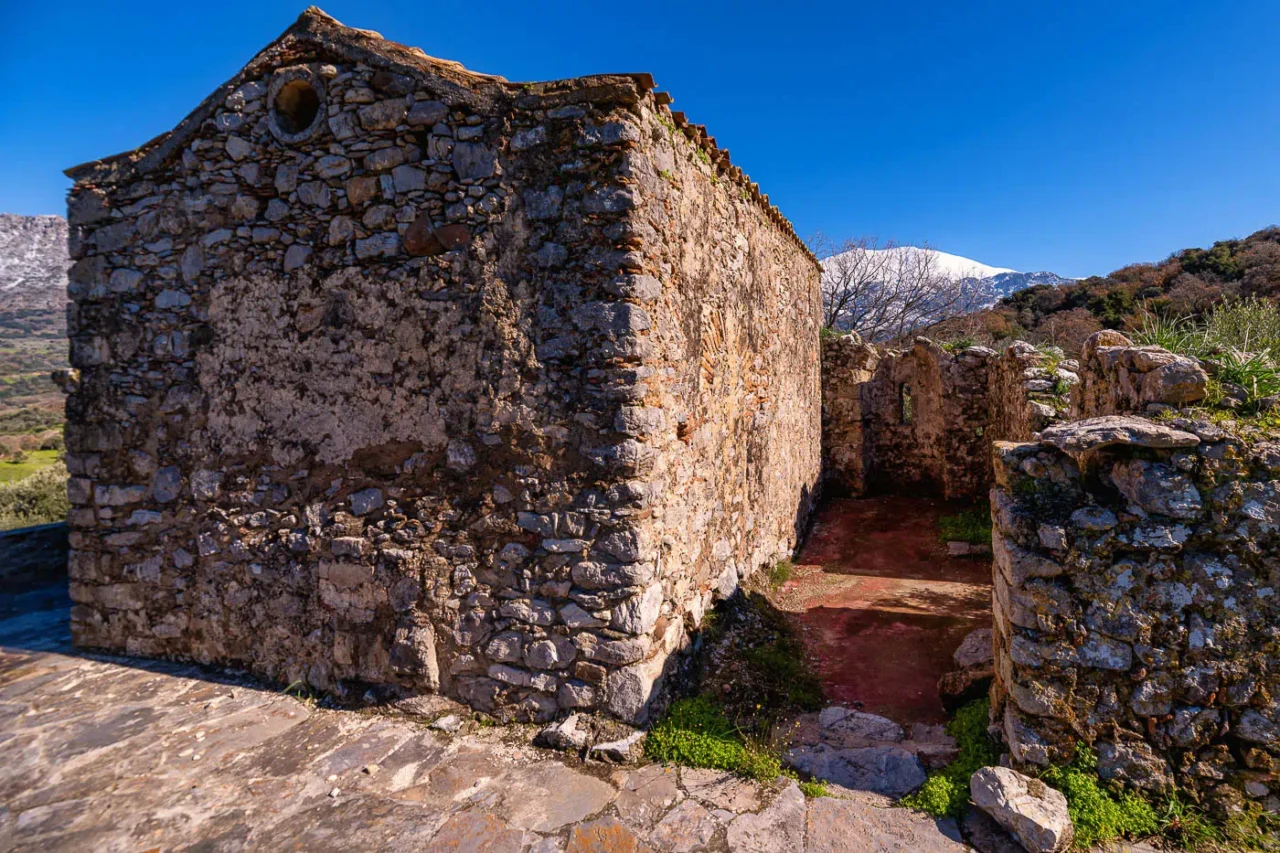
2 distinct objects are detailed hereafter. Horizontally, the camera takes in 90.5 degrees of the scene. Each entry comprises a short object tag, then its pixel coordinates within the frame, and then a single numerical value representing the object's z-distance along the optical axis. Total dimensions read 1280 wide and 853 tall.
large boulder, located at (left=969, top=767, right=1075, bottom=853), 2.80
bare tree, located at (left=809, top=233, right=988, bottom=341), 22.78
